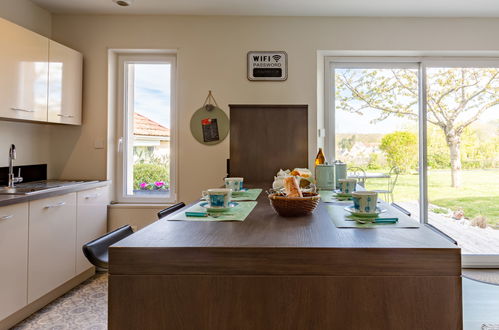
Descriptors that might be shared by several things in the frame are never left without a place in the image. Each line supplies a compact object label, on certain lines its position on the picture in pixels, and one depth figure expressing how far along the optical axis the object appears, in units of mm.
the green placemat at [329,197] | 1471
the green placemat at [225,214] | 1058
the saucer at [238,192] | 1617
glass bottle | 2142
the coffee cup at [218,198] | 1150
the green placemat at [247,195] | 1483
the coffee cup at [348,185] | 1524
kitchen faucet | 2421
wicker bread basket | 1099
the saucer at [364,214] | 1008
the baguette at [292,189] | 1130
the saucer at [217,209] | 1146
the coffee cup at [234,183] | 1661
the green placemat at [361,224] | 938
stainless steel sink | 2156
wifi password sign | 3098
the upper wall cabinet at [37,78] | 2256
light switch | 3133
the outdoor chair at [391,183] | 3383
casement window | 3277
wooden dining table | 700
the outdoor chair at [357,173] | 3393
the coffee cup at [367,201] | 1024
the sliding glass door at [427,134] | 3316
